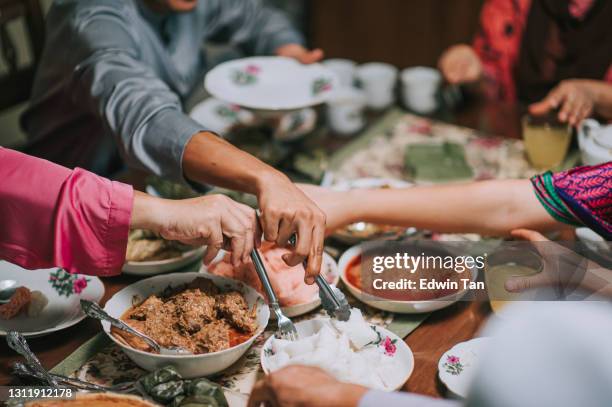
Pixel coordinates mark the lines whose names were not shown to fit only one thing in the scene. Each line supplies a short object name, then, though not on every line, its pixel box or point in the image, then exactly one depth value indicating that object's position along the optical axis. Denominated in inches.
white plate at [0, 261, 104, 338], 50.4
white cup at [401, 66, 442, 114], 88.4
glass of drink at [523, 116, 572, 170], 75.3
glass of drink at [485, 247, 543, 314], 50.3
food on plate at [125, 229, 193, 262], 57.4
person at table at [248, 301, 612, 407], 22.6
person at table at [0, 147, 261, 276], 46.8
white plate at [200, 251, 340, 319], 51.1
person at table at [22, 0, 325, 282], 54.2
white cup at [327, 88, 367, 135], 84.4
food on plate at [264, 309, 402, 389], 41.8
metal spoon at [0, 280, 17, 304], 54.3
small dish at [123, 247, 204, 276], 56.0
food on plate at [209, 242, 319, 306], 51.7
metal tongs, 47.8
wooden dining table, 46.1
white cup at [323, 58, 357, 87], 92.8
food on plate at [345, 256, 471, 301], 51.8
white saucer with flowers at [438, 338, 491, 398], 43.9
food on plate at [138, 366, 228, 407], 42.2
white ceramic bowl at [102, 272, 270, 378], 43.7
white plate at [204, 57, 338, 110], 71.2
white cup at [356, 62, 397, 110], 89.6
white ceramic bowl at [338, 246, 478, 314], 50.9
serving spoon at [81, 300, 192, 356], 44.4
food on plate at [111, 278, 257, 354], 45.8
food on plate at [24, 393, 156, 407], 40.1
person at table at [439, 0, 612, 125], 92.5
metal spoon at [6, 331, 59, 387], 44.9
